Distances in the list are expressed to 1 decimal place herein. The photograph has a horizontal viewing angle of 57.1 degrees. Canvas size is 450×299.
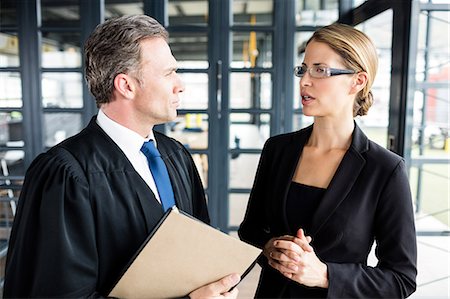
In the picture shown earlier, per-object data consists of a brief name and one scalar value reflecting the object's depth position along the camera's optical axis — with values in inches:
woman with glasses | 40.9
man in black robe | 36.8
